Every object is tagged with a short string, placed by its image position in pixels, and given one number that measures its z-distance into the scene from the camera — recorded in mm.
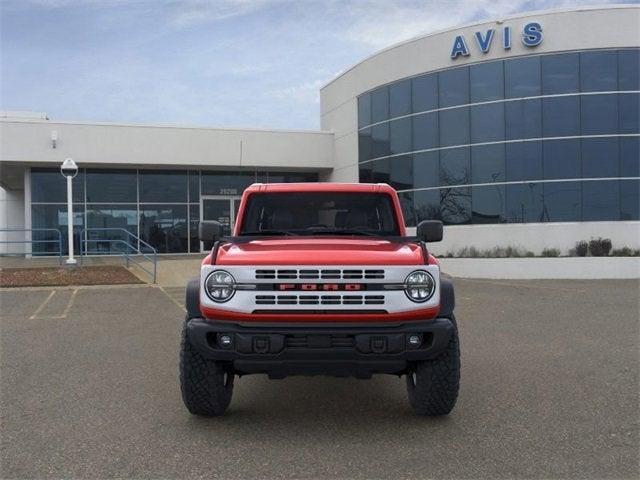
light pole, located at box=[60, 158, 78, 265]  17016
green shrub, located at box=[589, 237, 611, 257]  18984
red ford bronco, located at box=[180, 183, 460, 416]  4324
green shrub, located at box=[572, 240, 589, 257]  19156
